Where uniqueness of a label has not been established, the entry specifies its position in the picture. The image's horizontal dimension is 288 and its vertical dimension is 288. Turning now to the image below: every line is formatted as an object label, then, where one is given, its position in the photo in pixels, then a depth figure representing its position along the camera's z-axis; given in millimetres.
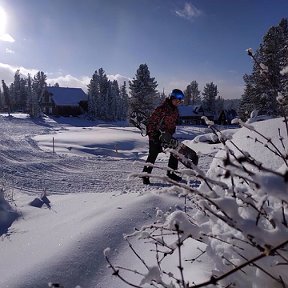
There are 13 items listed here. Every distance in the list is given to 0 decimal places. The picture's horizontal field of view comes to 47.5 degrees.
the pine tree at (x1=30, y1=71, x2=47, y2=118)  67625
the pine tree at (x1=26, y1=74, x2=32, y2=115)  71312
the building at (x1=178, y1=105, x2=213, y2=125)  76075
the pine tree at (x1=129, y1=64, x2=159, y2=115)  45625
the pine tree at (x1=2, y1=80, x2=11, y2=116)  89906
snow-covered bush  980
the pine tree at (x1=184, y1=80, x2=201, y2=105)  124188
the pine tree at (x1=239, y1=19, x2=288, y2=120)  26812
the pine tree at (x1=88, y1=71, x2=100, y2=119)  73688
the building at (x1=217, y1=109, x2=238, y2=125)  69750
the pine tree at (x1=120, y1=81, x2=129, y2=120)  84350
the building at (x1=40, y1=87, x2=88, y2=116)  73938
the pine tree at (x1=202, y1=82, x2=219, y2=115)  77500
